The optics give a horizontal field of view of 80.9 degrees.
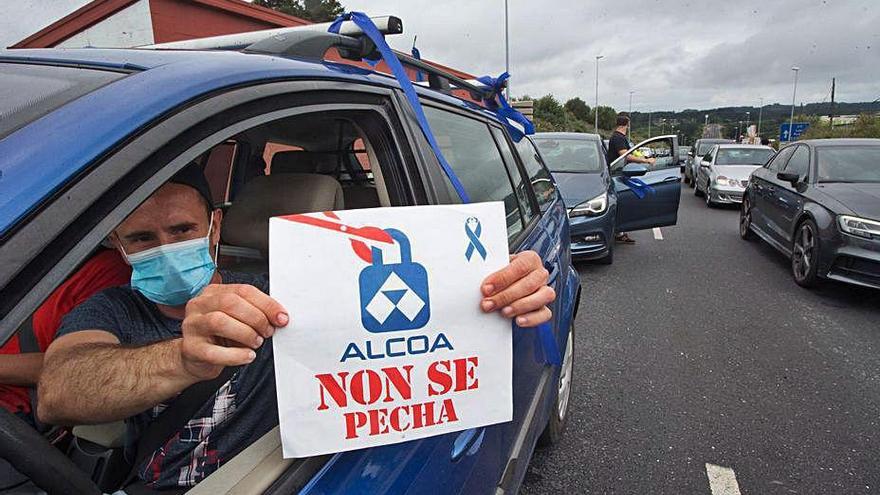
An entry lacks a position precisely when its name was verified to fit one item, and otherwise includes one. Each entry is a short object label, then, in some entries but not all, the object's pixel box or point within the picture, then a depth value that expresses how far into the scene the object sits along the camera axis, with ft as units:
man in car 2.72
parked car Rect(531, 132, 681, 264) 17.90
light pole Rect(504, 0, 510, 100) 63.38
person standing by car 26.58
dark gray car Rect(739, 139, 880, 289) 14.30
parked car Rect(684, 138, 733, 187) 52.11
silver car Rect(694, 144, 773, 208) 34.41
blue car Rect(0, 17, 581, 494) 2.19
